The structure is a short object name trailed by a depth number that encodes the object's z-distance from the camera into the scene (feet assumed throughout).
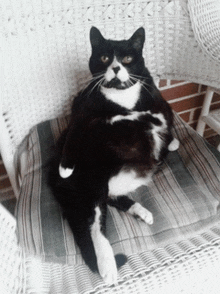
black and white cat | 2.19
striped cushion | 2.05
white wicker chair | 2.52
